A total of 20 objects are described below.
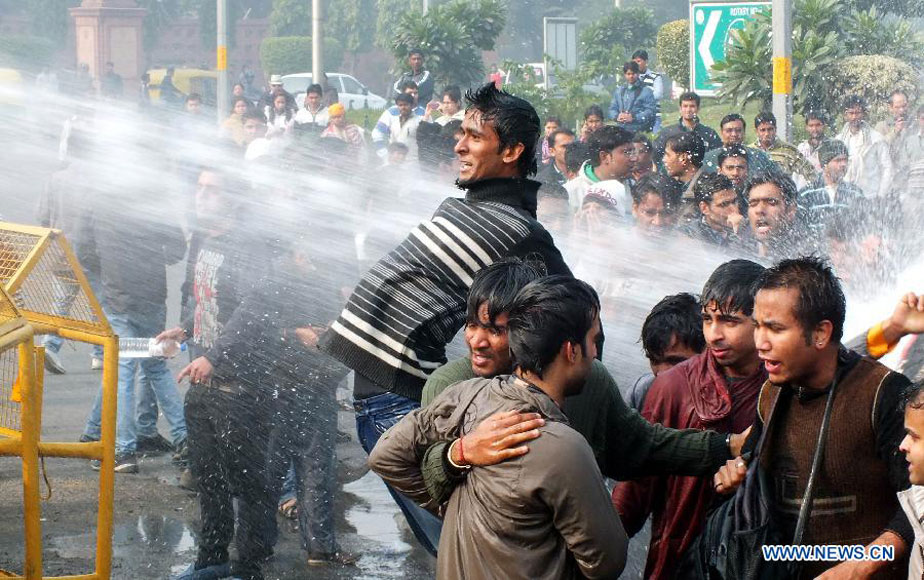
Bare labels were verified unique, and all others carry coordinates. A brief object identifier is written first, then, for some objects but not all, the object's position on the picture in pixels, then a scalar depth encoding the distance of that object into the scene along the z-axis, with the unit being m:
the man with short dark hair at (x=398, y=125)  13.38
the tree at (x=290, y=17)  50.12
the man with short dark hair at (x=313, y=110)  15.68
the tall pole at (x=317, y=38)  21.05
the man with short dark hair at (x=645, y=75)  14.70
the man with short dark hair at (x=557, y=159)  10.29
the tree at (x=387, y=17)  46.47
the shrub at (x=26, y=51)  42.88
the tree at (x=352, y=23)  50.18
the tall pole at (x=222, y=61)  22.19
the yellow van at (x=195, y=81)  39.06
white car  36.25
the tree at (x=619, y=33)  29.39
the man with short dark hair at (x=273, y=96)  17.44
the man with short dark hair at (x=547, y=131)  12.10
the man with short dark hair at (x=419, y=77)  15.45
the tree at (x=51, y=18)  49.19
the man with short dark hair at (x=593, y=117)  11.86
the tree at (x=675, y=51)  22.56
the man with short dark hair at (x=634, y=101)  14.43
